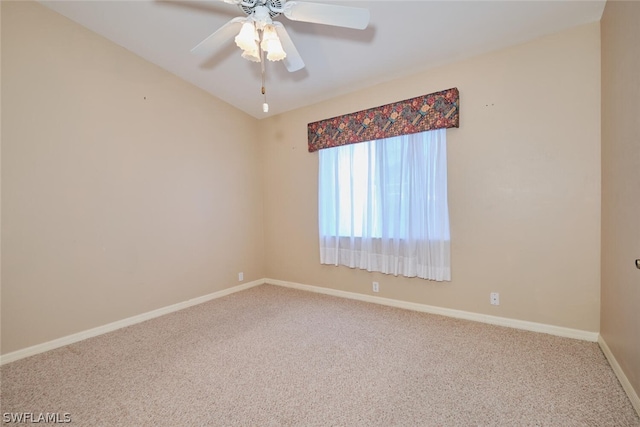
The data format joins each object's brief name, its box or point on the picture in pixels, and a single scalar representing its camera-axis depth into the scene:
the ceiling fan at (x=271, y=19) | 1.58
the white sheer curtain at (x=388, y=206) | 2.75
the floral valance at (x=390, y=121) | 2.65
